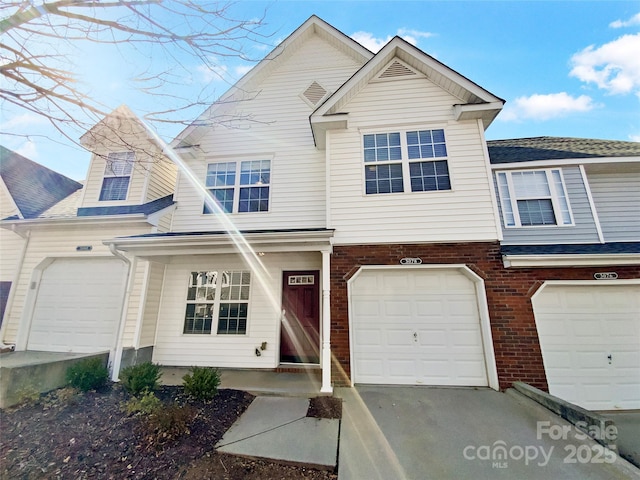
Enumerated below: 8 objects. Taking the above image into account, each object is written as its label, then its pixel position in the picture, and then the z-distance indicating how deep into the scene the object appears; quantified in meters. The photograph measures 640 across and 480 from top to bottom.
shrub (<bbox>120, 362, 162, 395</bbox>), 4.55
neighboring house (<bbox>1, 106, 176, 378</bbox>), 6.50
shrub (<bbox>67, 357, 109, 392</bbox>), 4.75
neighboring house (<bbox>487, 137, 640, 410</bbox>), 4.86
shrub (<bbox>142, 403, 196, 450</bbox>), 3.41
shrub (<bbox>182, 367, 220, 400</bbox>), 4.45
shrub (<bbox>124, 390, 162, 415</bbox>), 3.91
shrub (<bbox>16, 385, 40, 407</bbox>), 4.22
